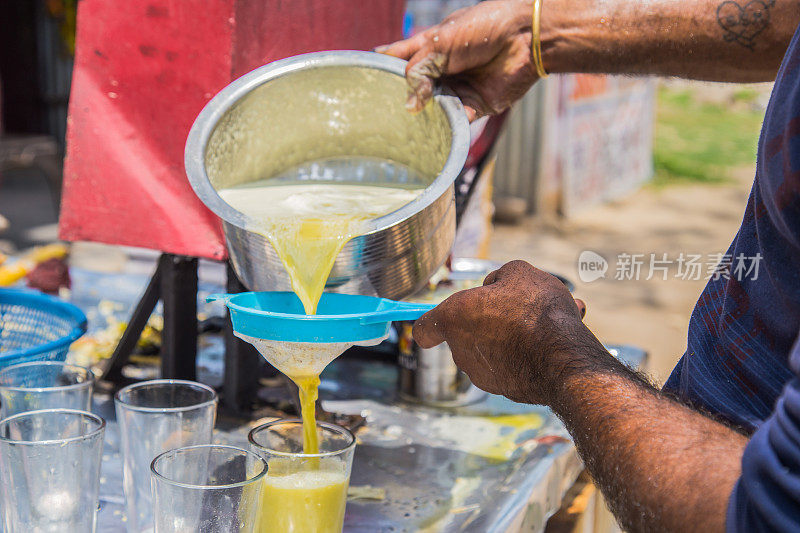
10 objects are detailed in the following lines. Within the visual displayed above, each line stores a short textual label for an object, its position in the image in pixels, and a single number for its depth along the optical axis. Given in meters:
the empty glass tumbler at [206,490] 1.04
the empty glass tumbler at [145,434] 1.32
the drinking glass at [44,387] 1.42
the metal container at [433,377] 2.02
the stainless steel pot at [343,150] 1.40
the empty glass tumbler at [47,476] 1.15
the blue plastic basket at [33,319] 1.81
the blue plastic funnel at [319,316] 1.22
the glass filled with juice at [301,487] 1.18
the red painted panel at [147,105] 1.76
